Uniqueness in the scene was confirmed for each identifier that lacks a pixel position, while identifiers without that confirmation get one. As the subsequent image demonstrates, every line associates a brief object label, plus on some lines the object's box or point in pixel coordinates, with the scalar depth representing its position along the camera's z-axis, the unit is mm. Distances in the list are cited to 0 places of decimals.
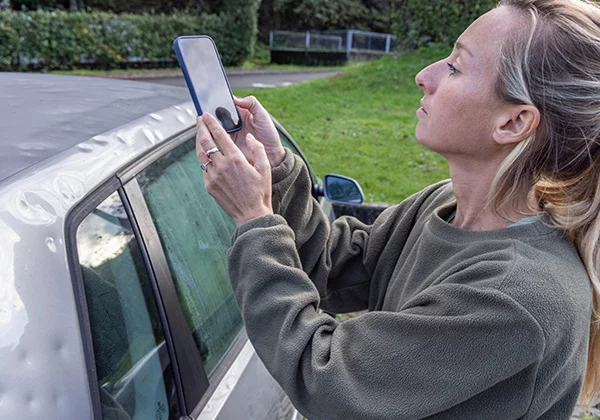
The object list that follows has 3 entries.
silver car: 1009
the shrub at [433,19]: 11852
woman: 1042
